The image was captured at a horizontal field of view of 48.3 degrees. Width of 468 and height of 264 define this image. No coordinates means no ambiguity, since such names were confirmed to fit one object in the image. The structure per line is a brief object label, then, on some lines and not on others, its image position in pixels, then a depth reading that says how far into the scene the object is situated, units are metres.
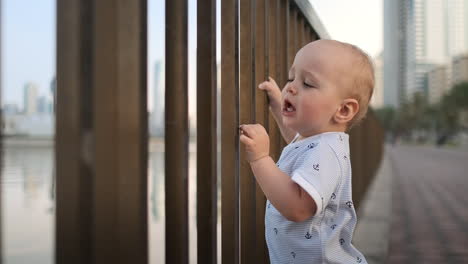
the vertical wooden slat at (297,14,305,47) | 2.56
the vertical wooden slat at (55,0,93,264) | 0.79
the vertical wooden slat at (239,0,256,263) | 1.72
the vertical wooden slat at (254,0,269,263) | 1.86
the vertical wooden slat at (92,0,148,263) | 0.82
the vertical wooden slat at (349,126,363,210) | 4.23
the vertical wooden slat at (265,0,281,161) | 2.00
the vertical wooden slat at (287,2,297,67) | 2.35
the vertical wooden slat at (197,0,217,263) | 1.28
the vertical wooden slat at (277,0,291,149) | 2.18
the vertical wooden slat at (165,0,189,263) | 1.15
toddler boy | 1.34
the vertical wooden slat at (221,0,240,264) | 1.54
